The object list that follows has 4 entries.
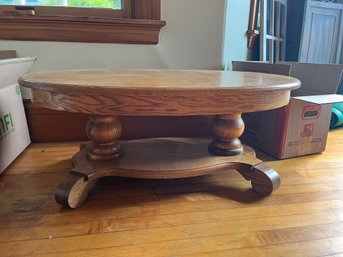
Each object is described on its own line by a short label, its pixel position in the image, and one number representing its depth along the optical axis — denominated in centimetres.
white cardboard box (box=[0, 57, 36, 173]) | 102
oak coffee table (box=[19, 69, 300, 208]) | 68
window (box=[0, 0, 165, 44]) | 122
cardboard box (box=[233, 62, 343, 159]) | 116
